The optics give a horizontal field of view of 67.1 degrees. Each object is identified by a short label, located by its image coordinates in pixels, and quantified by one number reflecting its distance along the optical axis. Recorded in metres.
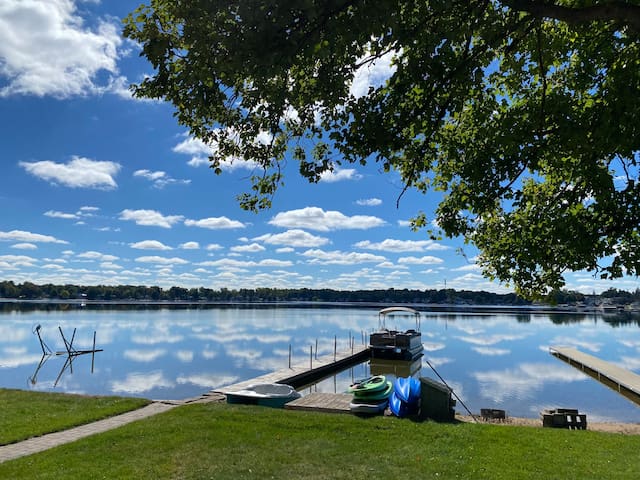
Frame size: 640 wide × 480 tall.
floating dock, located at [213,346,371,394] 24.01
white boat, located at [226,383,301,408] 15.53
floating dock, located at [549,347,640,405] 26.56
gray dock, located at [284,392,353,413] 13.67
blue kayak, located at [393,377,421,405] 12.98
